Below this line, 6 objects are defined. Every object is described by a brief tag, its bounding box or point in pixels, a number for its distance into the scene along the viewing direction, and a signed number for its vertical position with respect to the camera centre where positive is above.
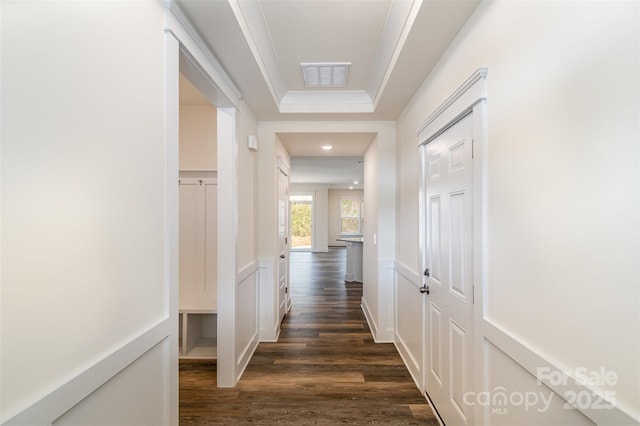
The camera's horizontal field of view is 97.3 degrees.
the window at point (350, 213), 12.19 +0.30
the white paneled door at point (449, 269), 1.60 -0.32
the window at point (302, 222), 11.59 -0.09
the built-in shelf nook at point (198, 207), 2.94 +0.14
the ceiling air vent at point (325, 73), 2.39 +1.32
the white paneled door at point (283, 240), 3.61 -0.28
